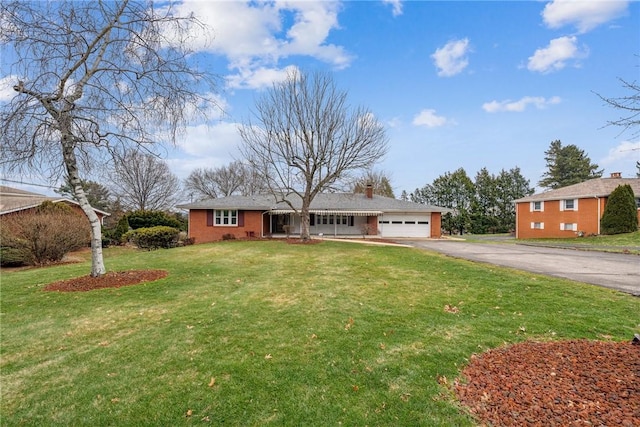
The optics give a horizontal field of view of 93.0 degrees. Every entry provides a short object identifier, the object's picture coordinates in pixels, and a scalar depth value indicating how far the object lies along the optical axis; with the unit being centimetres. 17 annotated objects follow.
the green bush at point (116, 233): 2423
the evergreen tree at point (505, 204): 4166
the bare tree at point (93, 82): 670
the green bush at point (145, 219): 2802
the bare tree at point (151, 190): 4012
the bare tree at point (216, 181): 4622
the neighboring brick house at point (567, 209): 2453
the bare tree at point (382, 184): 4444
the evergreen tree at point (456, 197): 4084
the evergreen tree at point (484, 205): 4053
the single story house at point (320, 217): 2359
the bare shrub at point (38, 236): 1361
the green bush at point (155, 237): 2084
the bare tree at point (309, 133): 1836
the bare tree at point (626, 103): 384
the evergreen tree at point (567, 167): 4716
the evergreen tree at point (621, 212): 2222
